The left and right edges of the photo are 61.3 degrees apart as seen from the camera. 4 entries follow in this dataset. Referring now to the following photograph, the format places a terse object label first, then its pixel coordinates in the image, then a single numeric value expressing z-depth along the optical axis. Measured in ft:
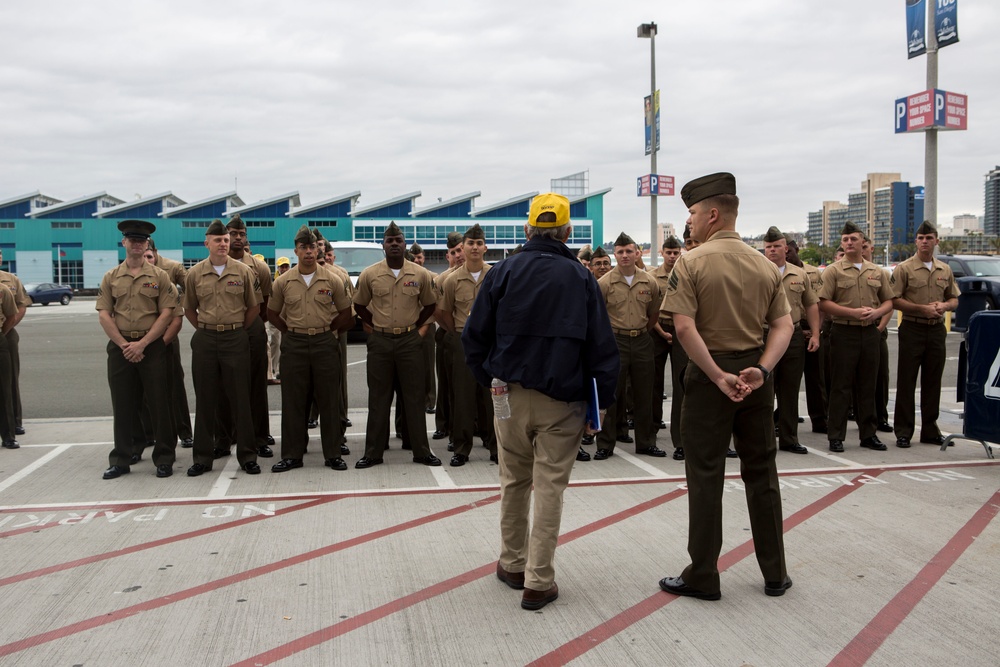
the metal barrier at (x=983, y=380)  23.76
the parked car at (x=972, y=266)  71.26
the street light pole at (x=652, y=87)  78.64
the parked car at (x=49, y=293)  142.82
